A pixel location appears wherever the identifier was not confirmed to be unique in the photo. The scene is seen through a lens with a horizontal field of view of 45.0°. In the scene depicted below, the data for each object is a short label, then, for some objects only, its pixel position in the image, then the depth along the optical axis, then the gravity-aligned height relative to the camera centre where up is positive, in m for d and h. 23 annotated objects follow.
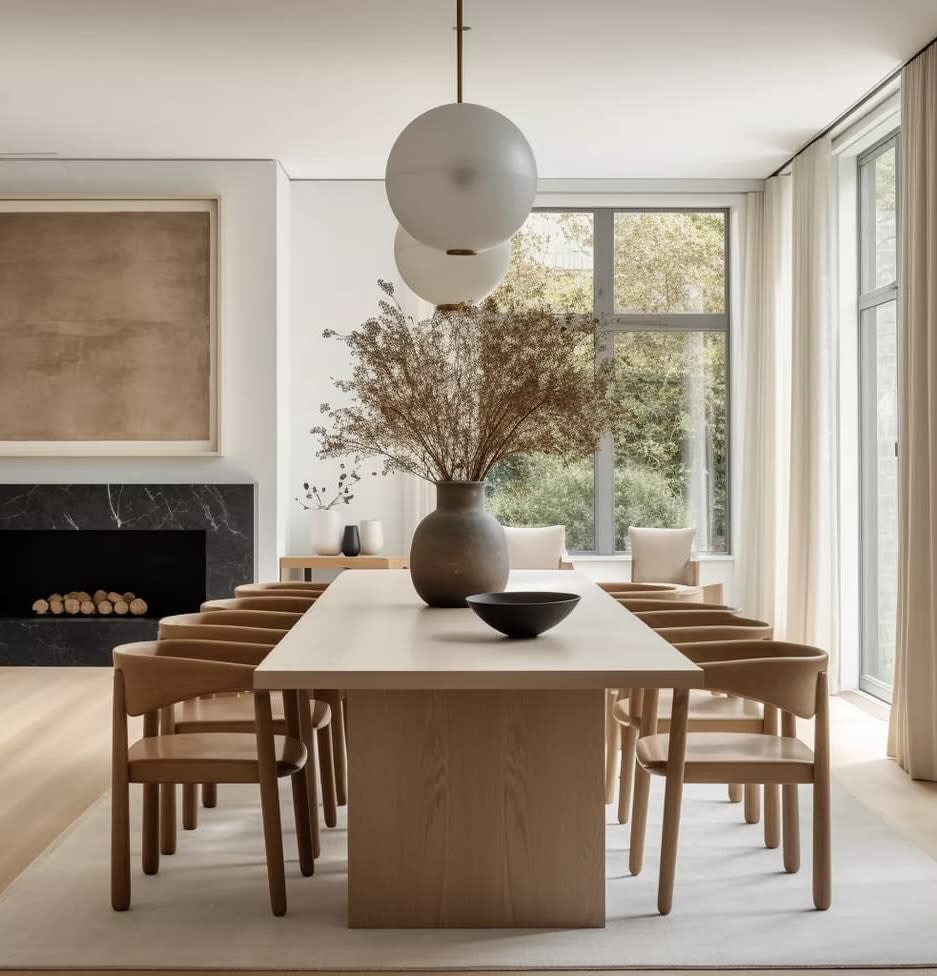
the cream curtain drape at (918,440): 4.53 +0.21
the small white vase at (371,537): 6.97 -0.28
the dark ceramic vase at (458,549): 3.37 -0.17
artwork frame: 6.71 +0.80
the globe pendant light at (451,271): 3.59 +0.71
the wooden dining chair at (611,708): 3.87 -0.78
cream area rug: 2.63 -1.08
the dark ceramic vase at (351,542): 6.94 -0.31
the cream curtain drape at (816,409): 6.05 +0.45
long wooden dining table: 2.78 -0.78
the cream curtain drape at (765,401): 6.98 +0.58
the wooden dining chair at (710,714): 3.37 -0.68
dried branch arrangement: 3.13 +0.29
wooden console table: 6.74 -0.42
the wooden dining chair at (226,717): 3.36 -0.70
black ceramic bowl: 2.77 -0.30
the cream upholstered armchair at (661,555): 6.64 -0.37
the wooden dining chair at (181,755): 2.80 -0.68
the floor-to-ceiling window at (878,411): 5.73 +0.42
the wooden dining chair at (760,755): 2.82 -0.68
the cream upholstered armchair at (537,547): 6.46 -0.32
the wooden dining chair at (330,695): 3.97 -0.69
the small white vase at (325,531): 6.93 -0.24
